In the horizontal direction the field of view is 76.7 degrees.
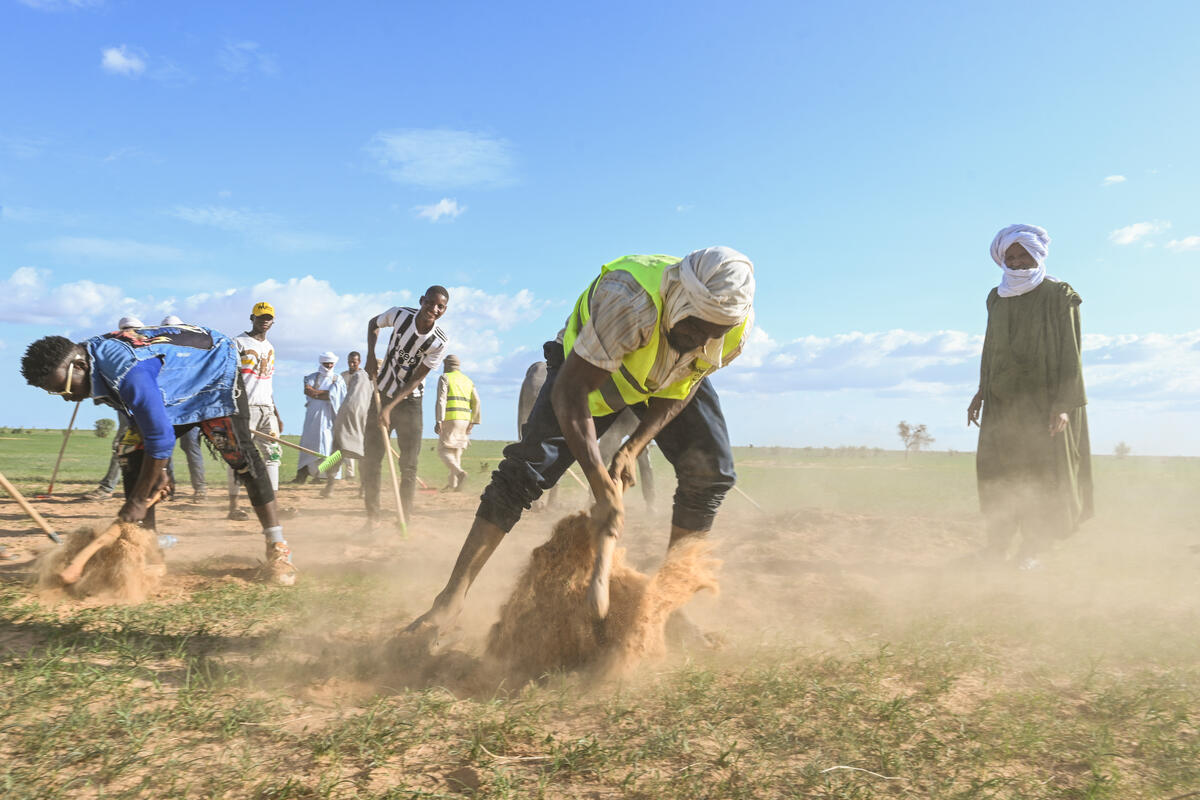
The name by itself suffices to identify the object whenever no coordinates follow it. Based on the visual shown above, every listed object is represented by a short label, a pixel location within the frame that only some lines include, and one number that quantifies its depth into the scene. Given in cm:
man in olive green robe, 546
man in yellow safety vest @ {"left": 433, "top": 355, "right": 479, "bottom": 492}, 1140
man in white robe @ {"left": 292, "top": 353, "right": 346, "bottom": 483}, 1233
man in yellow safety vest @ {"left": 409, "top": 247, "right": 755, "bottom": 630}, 284
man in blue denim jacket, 382
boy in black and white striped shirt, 637
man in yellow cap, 737
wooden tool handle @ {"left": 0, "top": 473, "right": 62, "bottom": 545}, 421
